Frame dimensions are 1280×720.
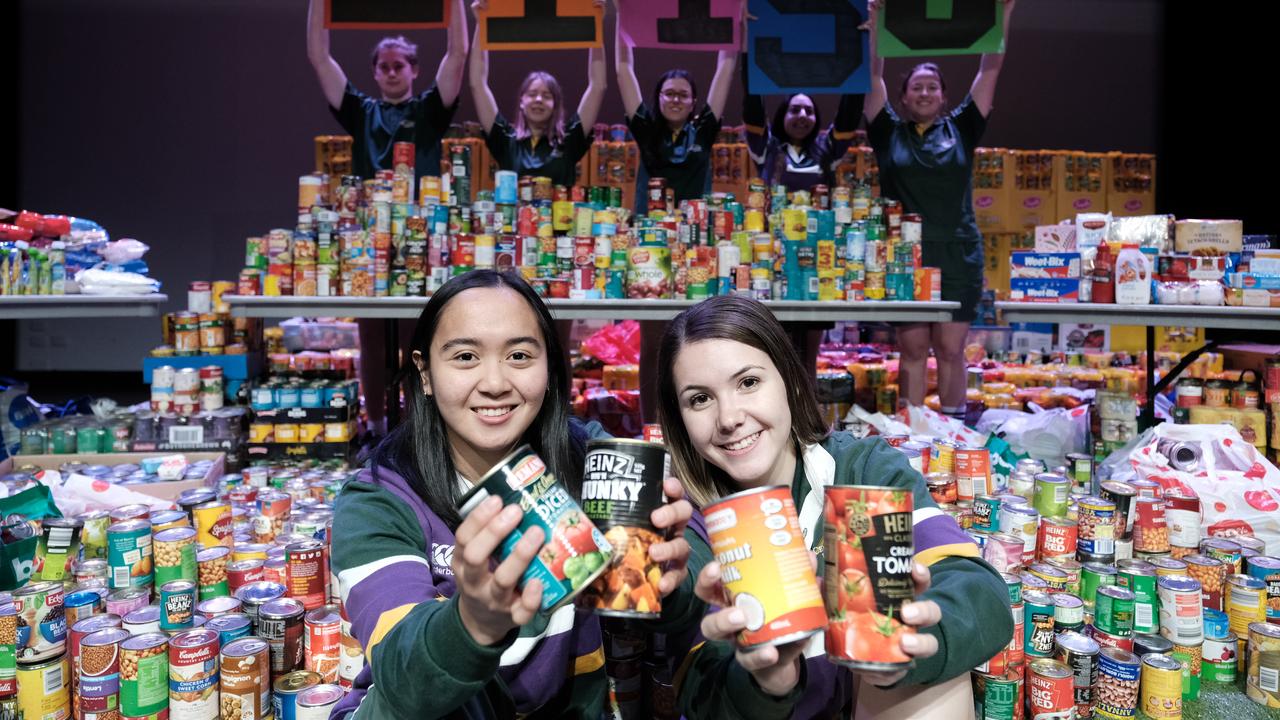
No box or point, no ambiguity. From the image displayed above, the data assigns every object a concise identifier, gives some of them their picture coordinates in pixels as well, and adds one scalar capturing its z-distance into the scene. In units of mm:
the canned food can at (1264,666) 1808
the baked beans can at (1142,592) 1855
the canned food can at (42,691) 1562
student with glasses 4125
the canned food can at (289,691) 1522
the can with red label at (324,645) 1622
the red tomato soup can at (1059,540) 2014
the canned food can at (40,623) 1637
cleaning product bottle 3016
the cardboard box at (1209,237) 3104
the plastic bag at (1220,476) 2420
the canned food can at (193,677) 1466
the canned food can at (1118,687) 1654
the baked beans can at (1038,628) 1700
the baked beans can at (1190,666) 1851
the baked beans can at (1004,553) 1936
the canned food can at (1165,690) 1695
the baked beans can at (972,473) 2305
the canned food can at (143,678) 1465
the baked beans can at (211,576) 1895
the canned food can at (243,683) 1503
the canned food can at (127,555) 1870
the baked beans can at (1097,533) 2025
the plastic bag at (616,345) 5172
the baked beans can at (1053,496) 2213
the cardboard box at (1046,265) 3117
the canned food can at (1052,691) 1612
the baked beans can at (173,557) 1866
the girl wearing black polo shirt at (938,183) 4156
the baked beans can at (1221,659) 1914
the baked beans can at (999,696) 1599
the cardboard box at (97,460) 3159
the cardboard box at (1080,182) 6723
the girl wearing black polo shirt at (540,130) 4062
